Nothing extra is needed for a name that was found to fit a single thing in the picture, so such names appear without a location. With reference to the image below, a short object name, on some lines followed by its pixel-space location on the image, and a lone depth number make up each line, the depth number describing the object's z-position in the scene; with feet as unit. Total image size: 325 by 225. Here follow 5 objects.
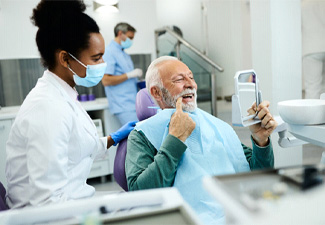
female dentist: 3.15
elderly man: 3.79
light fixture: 10.96
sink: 3.77
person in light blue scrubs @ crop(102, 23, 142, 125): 9.82
